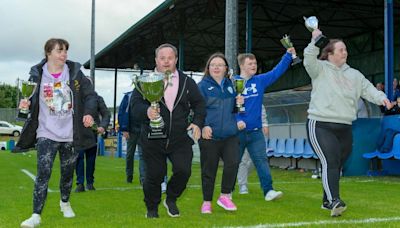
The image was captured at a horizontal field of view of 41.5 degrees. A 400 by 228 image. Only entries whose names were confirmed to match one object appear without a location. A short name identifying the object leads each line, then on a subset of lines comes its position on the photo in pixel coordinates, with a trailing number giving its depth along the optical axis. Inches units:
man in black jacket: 212.5
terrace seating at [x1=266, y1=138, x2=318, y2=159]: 564.4
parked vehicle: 2207.2
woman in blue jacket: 236.4
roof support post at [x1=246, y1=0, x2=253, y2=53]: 813.9
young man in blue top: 277.4
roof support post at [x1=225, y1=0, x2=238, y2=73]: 437.1
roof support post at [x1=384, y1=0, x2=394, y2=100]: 541.0
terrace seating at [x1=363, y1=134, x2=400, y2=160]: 438.6
